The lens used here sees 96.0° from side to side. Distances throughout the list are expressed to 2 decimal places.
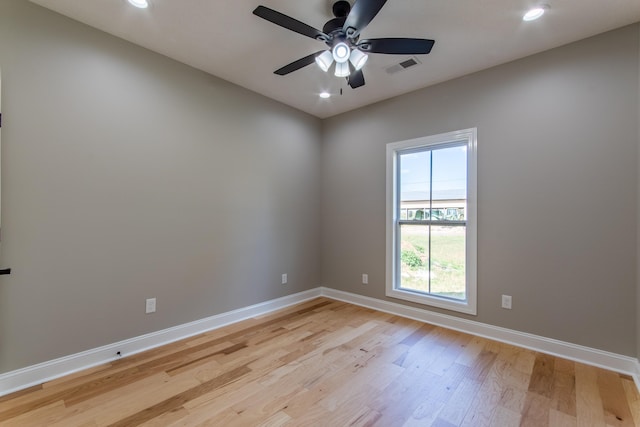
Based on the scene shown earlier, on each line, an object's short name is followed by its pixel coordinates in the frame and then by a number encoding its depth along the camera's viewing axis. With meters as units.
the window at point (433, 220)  3.07
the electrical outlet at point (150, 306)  2.65
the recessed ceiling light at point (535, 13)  2.07
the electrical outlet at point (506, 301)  2.80
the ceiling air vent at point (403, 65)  2.77
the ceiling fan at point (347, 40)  1.71
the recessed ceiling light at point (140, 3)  2.05
